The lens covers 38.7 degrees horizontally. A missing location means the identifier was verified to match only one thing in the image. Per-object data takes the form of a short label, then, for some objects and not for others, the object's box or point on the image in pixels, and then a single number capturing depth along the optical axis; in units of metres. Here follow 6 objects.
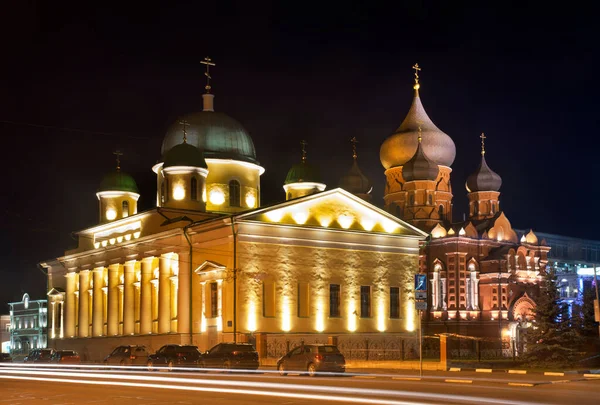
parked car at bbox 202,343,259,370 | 36.22
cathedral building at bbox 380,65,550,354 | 65.31
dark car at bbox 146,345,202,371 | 37.66
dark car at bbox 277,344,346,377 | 31.61
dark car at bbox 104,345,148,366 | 40.66
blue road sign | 31.11
